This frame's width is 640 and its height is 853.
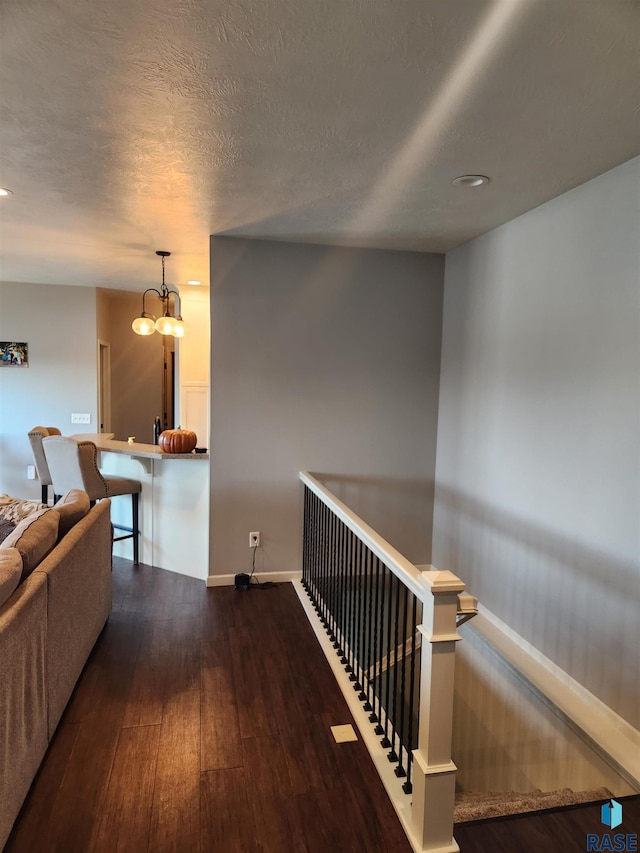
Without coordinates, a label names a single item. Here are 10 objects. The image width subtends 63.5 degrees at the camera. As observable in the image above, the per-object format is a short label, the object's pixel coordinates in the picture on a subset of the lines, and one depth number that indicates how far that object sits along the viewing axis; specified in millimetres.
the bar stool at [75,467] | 3766
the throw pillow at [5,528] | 2712
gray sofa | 1672
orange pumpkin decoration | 3951
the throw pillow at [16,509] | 2803
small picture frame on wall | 5789
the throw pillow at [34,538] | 2051
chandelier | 4246
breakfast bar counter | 3949
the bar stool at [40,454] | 4551
